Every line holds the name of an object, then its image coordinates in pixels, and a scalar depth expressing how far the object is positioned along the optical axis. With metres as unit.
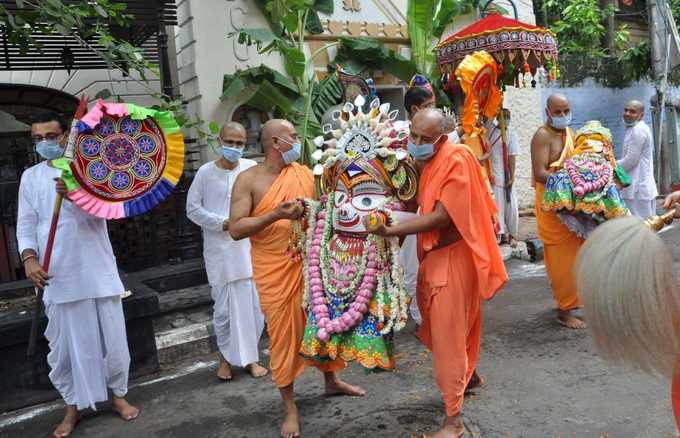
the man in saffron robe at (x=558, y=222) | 5.18
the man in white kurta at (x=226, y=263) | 4.73
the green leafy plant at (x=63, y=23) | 4.06
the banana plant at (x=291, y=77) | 7.17
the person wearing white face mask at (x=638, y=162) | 7.43
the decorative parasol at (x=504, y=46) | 7.30
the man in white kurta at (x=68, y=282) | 3.93
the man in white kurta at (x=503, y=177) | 8.27
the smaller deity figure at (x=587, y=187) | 5.04
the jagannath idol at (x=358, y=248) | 3.46
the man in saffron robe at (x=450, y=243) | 3.35
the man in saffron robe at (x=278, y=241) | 3.71
